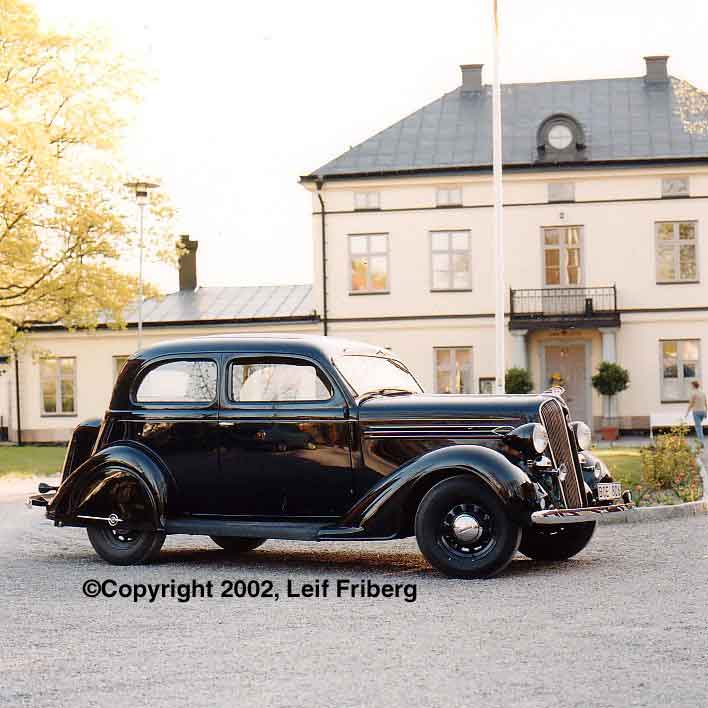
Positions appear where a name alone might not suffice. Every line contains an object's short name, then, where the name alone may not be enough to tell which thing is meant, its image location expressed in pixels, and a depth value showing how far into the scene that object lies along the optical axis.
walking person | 28.53
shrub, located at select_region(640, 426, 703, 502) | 14.59
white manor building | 34.44
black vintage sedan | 8.80
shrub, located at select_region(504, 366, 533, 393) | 32.75
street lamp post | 24.94
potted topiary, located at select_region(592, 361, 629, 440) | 32.94
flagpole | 17.88
